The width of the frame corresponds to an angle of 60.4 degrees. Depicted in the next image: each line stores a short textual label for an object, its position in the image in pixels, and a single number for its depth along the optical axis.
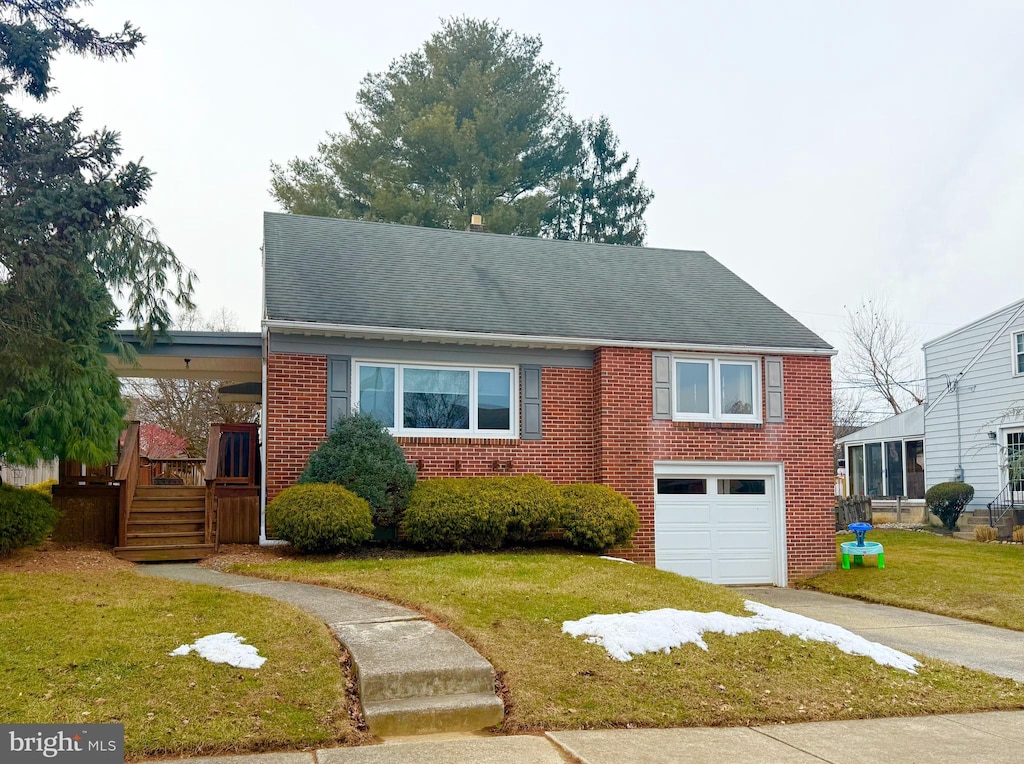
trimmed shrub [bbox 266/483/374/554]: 12.19
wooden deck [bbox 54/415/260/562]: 13.10
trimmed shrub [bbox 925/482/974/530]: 23.09
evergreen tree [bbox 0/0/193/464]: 8.41
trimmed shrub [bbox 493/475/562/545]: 13.41
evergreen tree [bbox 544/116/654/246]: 35.09
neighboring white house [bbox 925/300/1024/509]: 22.67
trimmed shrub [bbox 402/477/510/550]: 13.03
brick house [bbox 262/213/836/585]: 14.05
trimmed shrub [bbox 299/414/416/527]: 13.08
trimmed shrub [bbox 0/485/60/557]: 11.35
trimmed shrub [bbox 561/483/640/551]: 13.70
